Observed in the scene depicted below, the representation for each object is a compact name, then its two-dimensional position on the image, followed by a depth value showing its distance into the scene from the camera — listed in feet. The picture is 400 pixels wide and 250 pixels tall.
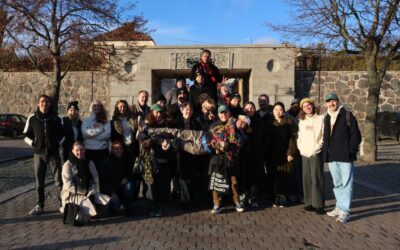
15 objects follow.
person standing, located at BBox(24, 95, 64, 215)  23.70
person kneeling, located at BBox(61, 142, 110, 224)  22.30
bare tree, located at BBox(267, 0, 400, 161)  45.68
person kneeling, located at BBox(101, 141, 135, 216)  23.76
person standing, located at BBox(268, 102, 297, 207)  26.50
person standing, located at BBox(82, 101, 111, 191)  24.49
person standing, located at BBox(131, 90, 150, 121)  26.32
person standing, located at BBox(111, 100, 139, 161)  24.86
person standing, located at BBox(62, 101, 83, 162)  24.71
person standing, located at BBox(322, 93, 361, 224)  22.82
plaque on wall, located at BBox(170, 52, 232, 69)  75.41
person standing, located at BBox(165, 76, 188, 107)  30.78
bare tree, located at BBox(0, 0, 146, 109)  52.60
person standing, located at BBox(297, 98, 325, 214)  24.39
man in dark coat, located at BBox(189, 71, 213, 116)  28.78
